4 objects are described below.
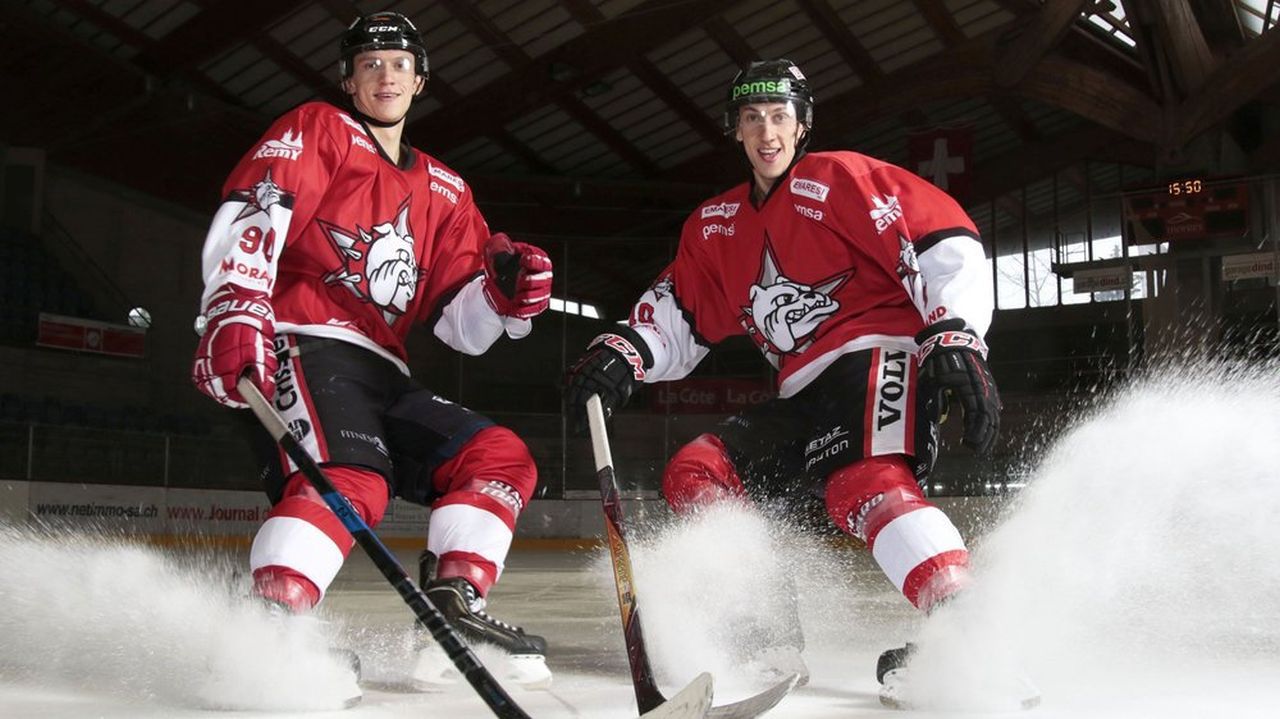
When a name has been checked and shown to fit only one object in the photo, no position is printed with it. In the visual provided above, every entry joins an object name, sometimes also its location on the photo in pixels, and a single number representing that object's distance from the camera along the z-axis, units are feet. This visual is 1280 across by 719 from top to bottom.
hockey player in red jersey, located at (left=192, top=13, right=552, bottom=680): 7.54
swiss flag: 44.57
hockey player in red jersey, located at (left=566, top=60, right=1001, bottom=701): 7.41
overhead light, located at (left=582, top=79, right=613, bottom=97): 44.16
